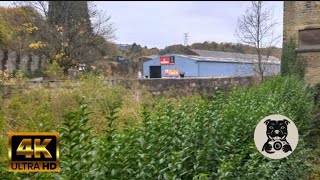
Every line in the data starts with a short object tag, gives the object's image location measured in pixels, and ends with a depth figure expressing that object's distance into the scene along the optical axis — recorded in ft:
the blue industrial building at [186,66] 112.67
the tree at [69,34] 68.74
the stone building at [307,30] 52.65
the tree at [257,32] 76.34
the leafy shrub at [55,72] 52.74
